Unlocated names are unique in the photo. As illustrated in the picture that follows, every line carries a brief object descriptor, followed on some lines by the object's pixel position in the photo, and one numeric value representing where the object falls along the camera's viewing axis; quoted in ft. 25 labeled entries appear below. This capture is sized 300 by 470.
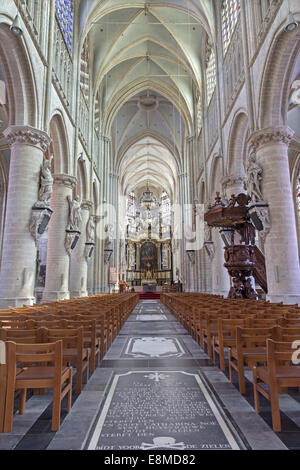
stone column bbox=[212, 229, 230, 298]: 55.01
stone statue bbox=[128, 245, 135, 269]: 154.46
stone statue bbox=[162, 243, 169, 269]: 156.79
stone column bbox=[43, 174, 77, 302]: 43.27
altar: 130.36
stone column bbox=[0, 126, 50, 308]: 29.96
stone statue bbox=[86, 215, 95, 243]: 61.72
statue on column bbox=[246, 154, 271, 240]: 32.45
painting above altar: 156.46
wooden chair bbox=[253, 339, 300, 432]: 8.67
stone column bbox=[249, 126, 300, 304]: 31.06
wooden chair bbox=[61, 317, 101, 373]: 13.85
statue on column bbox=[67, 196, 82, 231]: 46.44
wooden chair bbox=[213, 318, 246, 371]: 14.24
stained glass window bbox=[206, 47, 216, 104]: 62.08
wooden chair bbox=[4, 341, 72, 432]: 8.61
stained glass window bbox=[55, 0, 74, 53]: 46.57
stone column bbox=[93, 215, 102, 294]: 72.99
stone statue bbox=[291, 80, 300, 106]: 41.88
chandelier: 145.69
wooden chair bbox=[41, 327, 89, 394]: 11.62
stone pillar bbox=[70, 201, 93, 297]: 55.67
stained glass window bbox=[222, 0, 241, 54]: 46.35
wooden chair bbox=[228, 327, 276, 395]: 11.40
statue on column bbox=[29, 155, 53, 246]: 31.38
